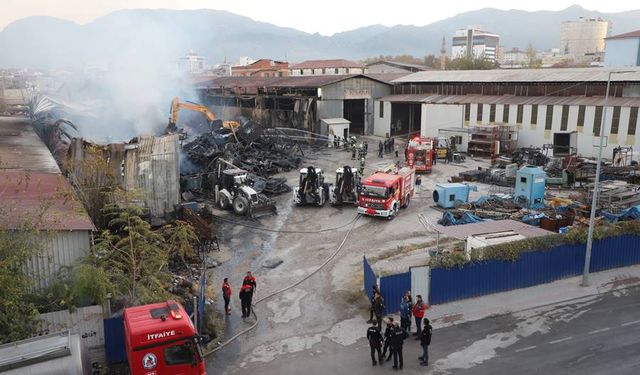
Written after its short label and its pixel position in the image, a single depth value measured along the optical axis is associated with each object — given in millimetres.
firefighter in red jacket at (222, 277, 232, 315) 14258
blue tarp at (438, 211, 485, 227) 21170
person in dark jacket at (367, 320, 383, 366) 11615
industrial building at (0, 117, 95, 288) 11586
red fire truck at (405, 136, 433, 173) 34344
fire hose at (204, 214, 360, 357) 12851
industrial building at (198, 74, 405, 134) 49719
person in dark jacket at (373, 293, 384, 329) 13188
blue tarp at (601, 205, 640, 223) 20672
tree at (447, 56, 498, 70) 82938
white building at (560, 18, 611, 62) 133425
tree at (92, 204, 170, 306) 12289
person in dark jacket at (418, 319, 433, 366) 11641
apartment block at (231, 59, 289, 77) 88000
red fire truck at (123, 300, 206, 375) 9625
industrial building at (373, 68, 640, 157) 37156
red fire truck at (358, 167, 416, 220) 23281
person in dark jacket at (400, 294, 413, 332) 12925
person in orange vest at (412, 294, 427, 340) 12914
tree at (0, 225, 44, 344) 10120
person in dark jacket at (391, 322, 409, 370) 11398
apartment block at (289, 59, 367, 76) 83625
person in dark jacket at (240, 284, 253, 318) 14234
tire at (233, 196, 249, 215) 24203
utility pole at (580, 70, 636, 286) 15367
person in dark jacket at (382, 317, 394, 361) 11602
